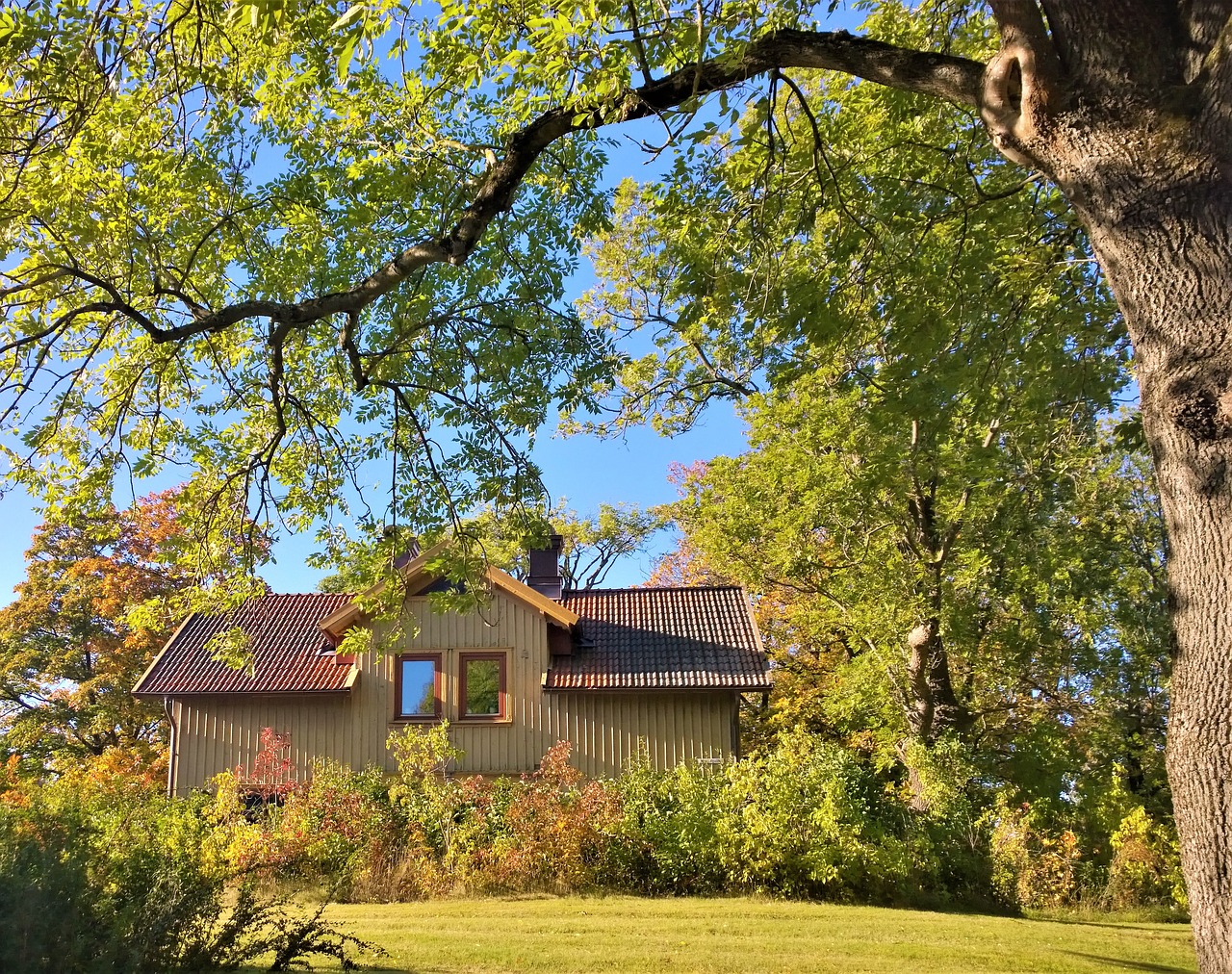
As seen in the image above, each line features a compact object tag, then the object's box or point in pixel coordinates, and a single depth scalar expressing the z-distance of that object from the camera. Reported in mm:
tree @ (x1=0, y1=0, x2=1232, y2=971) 3475
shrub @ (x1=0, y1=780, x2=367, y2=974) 4770
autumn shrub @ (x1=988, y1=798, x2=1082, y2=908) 13695
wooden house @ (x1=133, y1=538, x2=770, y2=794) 17594
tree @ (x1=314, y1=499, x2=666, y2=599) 8922
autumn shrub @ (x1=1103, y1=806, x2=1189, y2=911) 13734
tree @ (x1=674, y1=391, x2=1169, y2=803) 15852
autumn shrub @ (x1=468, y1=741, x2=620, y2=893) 12242
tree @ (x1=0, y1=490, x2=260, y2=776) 24672
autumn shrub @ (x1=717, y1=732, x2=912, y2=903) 12133
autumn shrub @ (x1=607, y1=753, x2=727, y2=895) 12328
